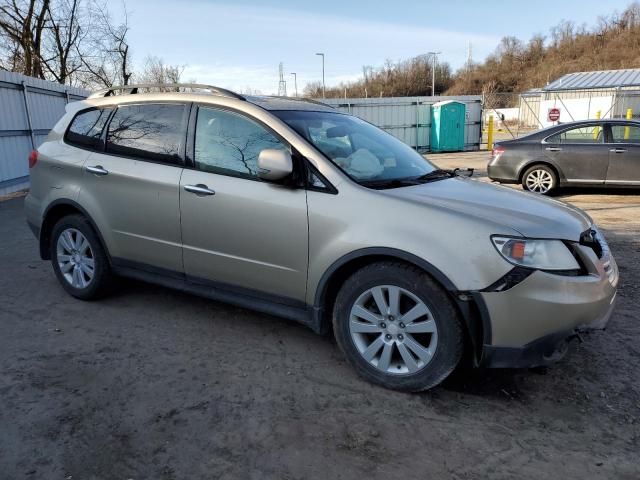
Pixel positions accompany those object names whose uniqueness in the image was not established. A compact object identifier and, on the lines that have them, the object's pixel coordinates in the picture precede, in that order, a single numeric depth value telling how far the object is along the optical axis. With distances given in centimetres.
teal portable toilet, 2197
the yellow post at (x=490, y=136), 2332
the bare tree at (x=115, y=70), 2581
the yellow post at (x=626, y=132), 908
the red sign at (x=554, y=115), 2347
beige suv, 270
